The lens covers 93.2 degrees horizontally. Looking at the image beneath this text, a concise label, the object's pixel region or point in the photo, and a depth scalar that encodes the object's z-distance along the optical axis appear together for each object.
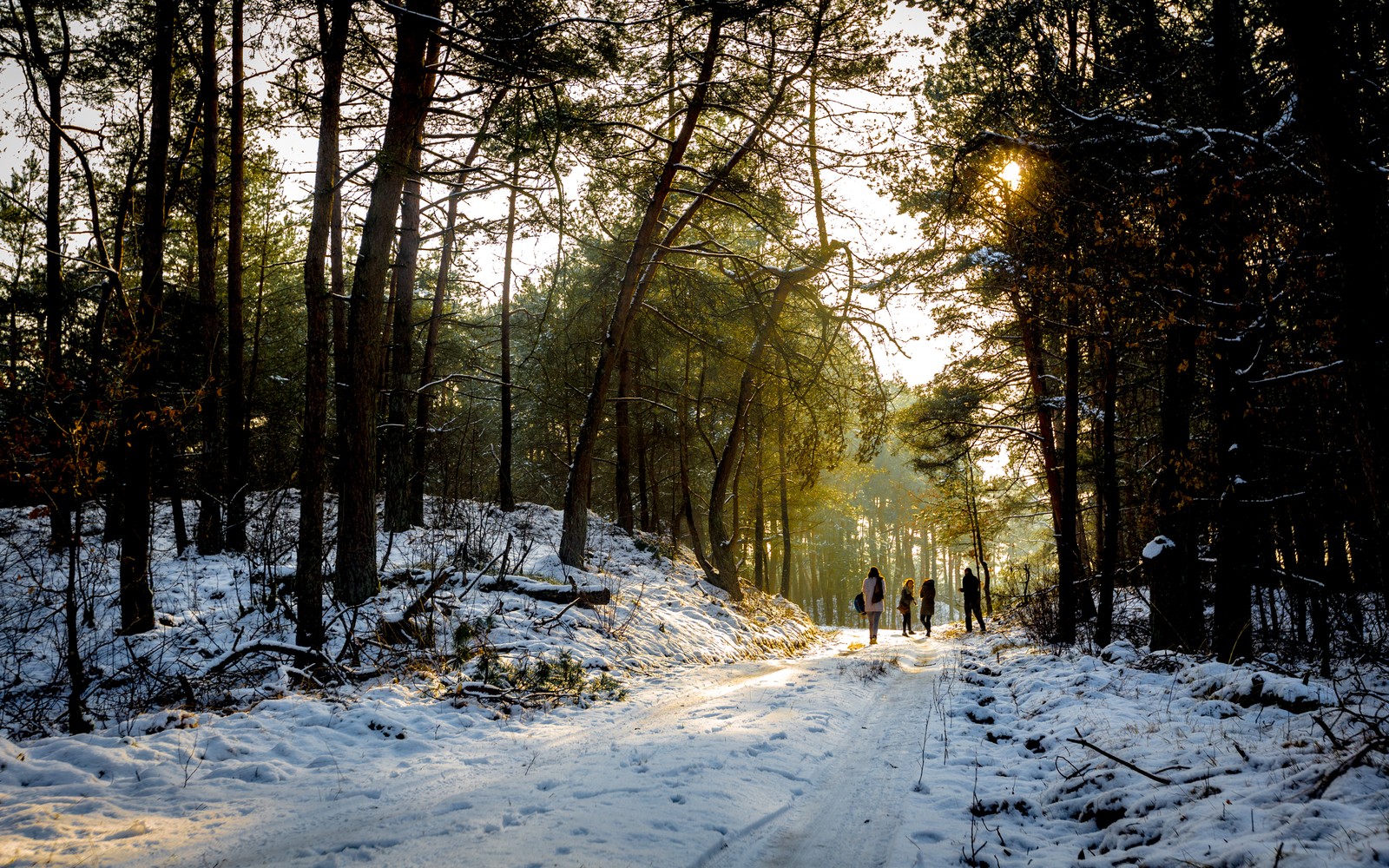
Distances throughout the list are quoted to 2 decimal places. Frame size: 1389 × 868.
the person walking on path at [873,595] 18.25
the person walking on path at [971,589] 20.23
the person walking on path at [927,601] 21.34
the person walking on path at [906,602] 22.09
